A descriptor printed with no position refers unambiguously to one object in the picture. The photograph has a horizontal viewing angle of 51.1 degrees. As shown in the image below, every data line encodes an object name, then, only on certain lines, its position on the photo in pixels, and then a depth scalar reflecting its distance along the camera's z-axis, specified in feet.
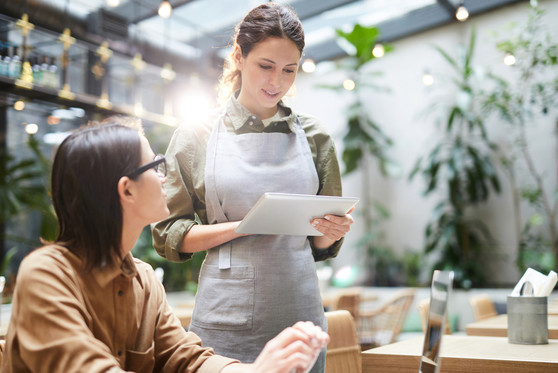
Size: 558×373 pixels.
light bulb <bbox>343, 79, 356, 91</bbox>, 26.78
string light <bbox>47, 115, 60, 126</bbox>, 21.99
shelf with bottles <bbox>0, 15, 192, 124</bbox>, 19.71
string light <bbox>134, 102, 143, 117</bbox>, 24.09
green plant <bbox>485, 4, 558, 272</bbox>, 22.61
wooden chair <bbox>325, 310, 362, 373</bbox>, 6.19
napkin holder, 6.37
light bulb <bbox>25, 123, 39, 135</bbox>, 21.47
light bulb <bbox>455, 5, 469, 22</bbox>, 21.31
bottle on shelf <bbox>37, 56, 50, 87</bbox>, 20.45
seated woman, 3.11
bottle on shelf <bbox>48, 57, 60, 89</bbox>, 20.80
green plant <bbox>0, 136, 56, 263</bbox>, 20.10
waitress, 5.03
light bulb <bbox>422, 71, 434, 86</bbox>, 25.38
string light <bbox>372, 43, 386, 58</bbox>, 25.58
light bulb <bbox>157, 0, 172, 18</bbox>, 19.30
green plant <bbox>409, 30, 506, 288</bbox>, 24.34
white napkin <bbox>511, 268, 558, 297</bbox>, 6.49
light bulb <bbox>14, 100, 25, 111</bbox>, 20.71
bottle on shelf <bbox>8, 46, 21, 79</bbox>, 19.42
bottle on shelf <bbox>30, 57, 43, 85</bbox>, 20.21
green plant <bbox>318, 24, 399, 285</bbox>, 26.73
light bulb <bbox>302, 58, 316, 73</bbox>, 19.97
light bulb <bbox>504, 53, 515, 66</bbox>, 22.80
